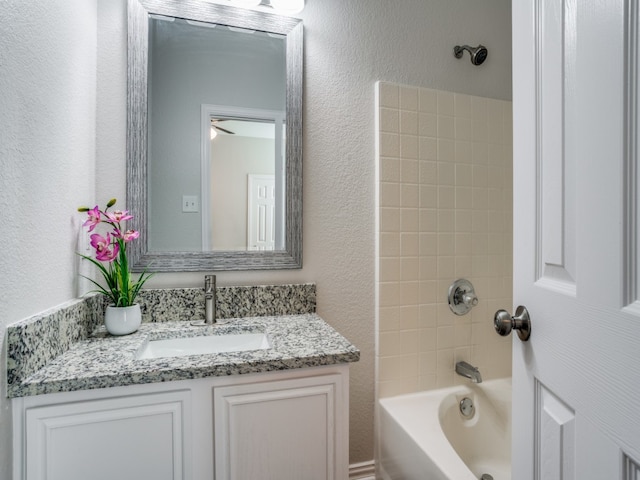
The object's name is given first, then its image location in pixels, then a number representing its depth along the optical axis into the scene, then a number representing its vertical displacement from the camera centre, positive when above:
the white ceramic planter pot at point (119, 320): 1.12 -0.27
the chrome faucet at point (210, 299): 1.27 -0.22
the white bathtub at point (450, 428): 1.28 -0.78
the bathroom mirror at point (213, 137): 1.29 +0.39
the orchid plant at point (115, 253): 1.10 -0.05
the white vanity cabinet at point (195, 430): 0.81 -0.49
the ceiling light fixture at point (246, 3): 1.36 +0.92
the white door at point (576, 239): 0.42 +0.00
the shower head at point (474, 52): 1.63 +0.87
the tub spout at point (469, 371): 1.53 -0.60
